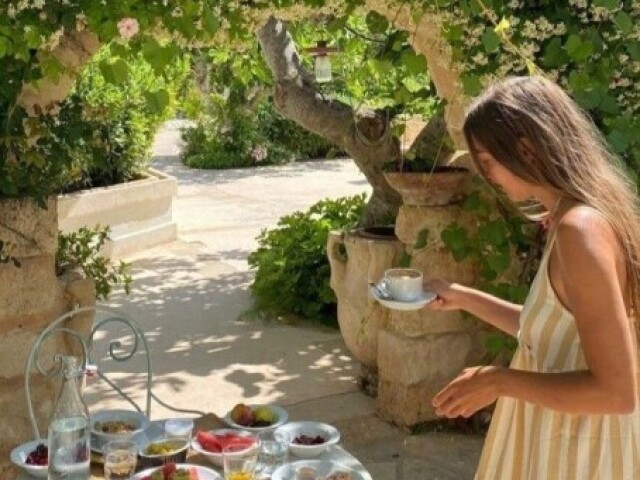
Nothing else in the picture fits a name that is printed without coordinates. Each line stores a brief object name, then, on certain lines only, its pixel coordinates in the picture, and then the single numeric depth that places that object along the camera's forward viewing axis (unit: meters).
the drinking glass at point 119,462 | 2.06
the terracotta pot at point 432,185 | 3.96
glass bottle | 2.04
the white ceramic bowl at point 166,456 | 2.24
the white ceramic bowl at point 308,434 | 2.33
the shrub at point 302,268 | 6.14
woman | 1.72
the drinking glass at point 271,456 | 2.20
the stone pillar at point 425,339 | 4.04
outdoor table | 2.24
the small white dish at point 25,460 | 2.19
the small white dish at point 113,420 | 2.33
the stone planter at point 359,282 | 4.36
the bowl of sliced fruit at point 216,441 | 2.26
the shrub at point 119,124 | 8.23
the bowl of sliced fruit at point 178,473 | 2.06
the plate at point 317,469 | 2.13
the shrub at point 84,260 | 3.81
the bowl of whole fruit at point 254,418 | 2.46
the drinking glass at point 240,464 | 2.04
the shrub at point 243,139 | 13.97
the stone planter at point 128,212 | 7.91
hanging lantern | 5.19
